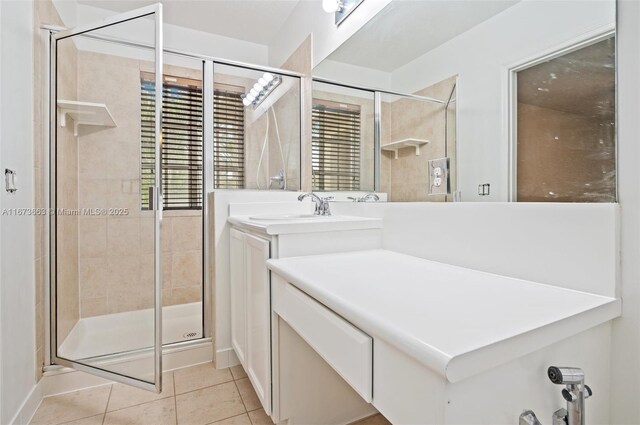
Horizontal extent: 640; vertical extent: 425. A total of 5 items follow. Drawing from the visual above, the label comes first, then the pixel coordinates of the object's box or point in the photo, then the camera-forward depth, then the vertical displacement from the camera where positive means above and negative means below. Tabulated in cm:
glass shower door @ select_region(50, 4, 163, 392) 159 +5
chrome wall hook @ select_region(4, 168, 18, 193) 130 +13
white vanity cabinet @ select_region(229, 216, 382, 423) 121 -20
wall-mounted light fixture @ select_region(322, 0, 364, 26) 176 +118
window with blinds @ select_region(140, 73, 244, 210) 224 +53
